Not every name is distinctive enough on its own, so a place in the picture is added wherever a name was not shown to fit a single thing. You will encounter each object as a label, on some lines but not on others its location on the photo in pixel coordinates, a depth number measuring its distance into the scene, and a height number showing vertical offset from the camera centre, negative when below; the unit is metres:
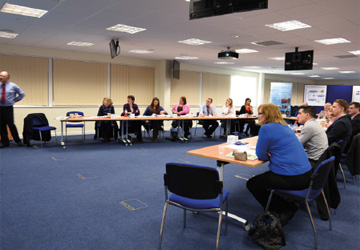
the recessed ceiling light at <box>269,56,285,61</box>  9.54 +1.57
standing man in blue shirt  6.32 -0.17
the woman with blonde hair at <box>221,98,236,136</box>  9.05 -0.28
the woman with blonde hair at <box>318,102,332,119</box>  7.40 -0.30
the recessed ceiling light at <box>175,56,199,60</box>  9.93 +1.60
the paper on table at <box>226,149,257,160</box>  2.89 -0.58
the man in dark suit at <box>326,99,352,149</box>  4.05 -0.38
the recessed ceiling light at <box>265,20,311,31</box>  5.05 +1.50
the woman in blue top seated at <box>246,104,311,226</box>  2.60 -0.51
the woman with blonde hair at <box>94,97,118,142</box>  7.62 -0.76
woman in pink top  8.48 -0.33
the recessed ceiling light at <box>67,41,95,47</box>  7.64 +1.53
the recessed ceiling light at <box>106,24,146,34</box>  5.71 +1.52
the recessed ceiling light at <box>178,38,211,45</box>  6.92 +1.55
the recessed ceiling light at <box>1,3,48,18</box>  4.54 +1.50
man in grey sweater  3.30 -0.41
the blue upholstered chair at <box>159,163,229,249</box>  2.09 -0.68
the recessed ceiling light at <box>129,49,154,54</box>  8.60 +1.56
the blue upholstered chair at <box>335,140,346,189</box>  4.09 -0.58
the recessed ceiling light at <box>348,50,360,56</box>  7.81 +1.55
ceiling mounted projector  7.58 +1.32
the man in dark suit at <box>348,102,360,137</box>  4.84 -0.34
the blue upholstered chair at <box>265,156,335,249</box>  2.46 -0.78
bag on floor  2.43 -1.19
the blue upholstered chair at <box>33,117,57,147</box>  6.57 -0.75
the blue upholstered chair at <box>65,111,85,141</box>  7.48 -0.76
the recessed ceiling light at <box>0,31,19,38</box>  6.52 +1.50
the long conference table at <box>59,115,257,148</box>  6.74 -0.52
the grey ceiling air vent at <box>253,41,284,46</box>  6.91 +1.54
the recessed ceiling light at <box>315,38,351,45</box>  6.33 +1.52
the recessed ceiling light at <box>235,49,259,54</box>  8.21 +1.57
